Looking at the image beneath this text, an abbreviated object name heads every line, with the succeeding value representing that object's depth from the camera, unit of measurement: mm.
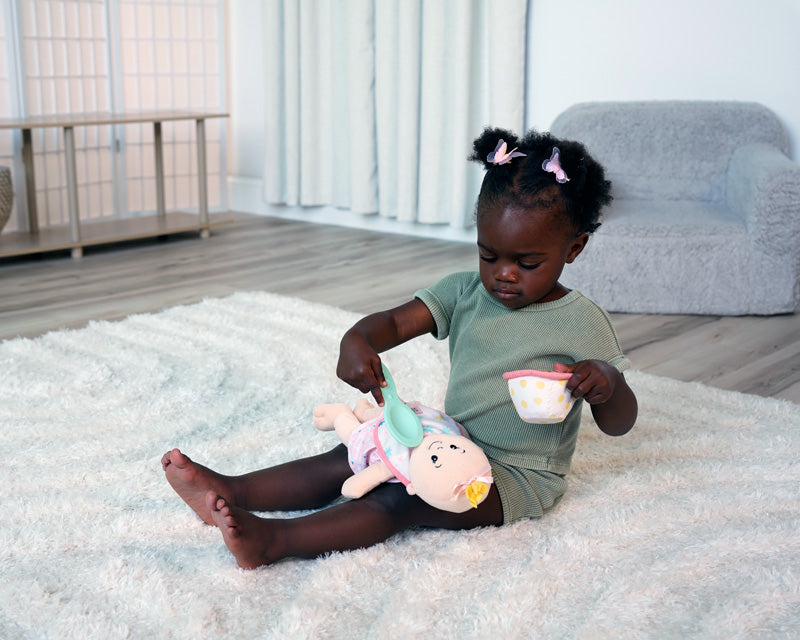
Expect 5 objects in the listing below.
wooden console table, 3256
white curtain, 3494
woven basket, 3223
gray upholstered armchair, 2607
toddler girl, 1172
